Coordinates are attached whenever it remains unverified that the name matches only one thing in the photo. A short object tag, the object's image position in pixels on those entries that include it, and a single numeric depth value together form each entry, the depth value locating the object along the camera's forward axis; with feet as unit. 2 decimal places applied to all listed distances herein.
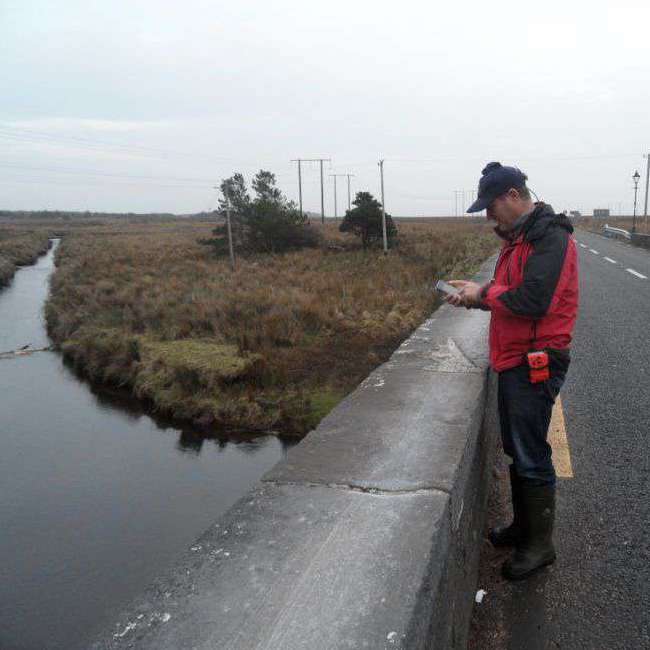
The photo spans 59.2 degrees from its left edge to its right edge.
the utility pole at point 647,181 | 138.72
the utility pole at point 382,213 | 99.69
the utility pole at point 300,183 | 210.03
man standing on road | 7.63
